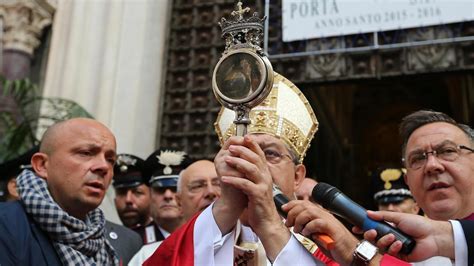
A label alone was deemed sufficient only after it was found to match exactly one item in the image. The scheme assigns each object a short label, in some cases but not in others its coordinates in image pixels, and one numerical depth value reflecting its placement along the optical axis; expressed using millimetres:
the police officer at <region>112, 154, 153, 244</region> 4129
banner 4261
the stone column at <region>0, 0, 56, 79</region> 5578
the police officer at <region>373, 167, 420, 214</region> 3811
